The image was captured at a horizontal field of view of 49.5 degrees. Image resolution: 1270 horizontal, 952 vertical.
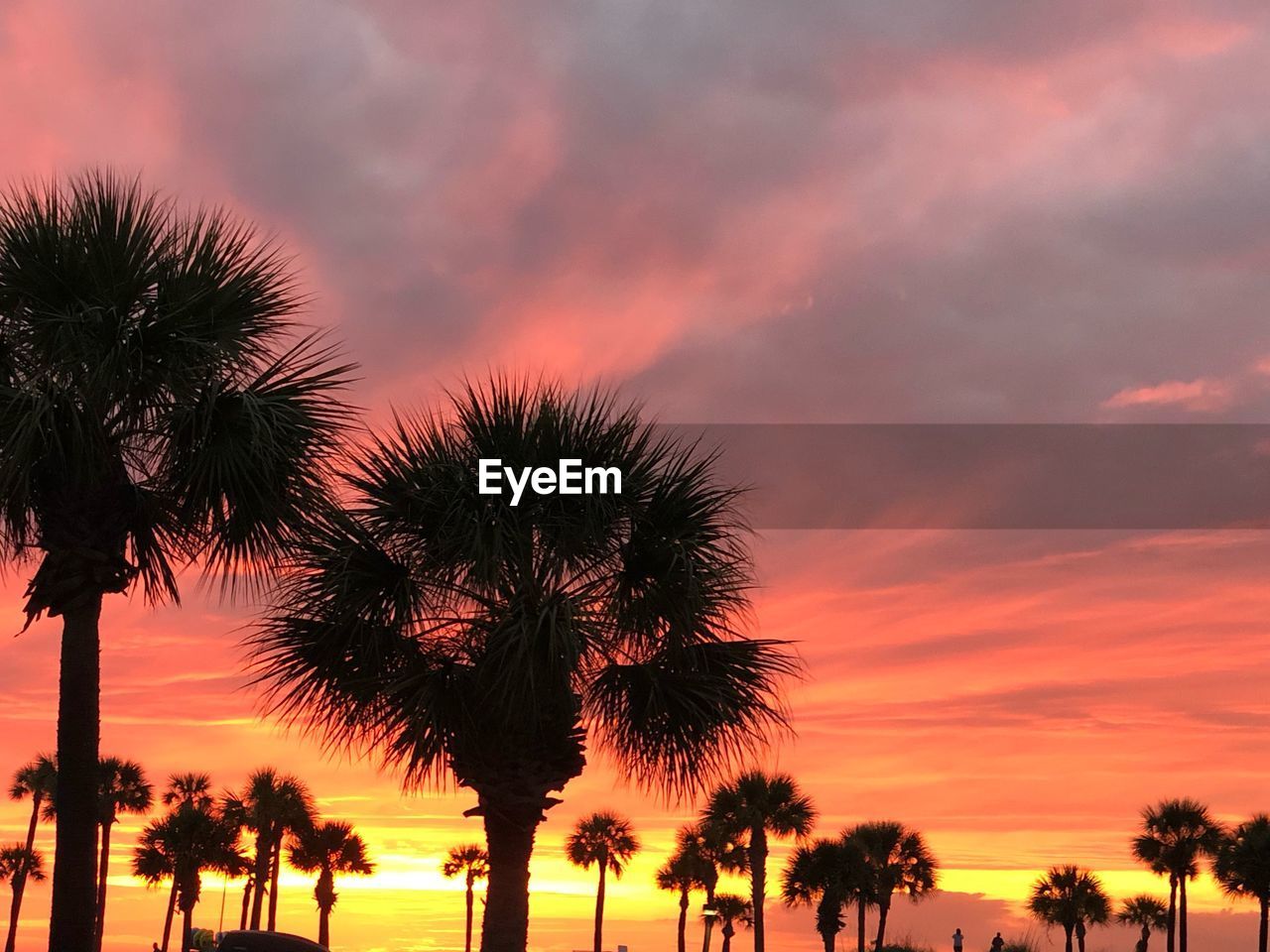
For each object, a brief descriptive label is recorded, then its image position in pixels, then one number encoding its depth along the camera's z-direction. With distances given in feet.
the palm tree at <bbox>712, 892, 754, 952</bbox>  226.99
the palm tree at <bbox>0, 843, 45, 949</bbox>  249.75
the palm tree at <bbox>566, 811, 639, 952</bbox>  245.65
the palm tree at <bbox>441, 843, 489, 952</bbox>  277.44
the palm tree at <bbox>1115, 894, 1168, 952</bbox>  247.50
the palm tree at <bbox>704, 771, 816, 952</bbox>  168.96
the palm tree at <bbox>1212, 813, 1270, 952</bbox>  193.88
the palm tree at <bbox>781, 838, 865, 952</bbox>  175.73
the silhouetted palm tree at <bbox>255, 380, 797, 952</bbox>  64.39
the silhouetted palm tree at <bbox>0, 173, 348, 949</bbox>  54.13
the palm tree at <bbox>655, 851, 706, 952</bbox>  222.28
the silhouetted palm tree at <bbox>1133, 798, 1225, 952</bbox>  213.46
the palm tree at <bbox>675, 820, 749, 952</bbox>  213.87
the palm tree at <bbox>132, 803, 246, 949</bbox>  196.75
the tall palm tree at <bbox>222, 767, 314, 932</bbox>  210.59
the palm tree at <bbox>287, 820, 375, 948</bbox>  221.25
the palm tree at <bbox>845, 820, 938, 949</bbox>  189.78
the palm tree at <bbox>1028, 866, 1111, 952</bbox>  215.31
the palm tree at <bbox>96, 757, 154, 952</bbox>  216.74
